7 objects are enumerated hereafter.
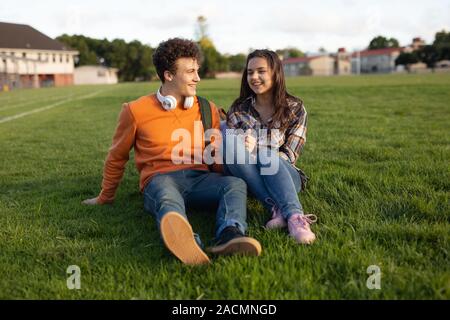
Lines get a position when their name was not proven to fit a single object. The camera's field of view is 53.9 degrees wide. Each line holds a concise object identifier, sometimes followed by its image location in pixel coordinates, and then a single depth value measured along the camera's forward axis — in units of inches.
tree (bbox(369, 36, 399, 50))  5319.9
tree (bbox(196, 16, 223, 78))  3289.9
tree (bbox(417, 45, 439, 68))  3371.1
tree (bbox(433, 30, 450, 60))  3274.1
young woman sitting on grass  130.2
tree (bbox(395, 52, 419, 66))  3479.3
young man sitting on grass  133.6
